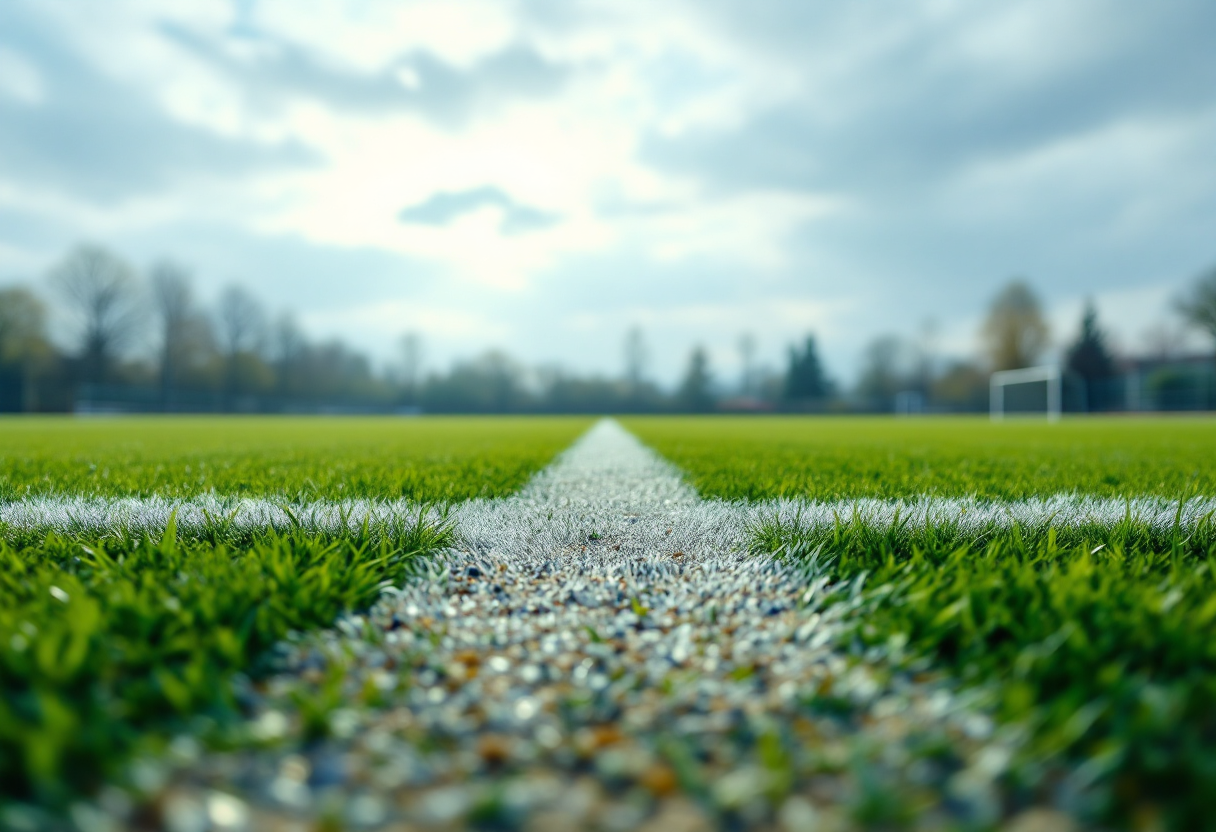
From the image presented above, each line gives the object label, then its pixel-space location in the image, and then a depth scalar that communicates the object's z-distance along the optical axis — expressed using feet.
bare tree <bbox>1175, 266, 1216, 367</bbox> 126.21
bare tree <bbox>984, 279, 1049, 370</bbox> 150.71
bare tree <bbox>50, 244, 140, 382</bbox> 127.13
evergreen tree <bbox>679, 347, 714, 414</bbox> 189.98
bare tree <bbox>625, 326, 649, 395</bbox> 203.51
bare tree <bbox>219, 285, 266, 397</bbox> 158.71
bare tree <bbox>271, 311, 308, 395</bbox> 177.99
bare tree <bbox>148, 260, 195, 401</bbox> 140.36
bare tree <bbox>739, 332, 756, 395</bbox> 210.79
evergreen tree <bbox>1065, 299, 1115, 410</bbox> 155.02
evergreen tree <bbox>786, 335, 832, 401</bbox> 202.69
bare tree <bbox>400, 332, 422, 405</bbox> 207.94
